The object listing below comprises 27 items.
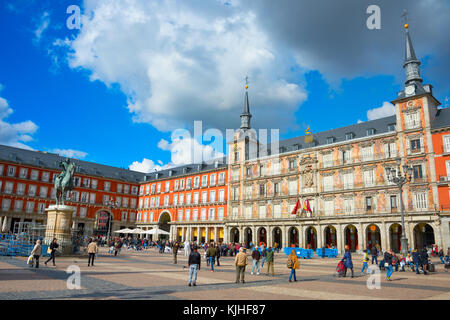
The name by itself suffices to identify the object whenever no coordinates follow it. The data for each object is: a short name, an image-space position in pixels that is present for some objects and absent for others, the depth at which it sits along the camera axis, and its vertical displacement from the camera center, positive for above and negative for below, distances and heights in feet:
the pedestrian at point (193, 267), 35.70 -3.27
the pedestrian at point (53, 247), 51.46 -2.23
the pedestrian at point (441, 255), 80.50 -3.44
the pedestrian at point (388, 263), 44.47 -2.98
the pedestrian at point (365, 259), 52.49 -2.93
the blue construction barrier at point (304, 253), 97.60 -4.15
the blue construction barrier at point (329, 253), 106.73 -4.35
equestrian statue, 72.08 +11.21
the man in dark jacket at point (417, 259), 54.88 -2.91
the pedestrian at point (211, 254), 55.18 -2.90
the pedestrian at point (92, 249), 53.88 -2.48
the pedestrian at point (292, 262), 41.01 -2.89
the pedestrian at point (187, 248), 96.63 -3.53
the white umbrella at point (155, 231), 128.35 +1.43
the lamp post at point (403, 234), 63.45 +1.20
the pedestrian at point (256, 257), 50.90 -2.94
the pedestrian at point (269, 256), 50.08 -2.77
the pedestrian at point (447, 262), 60.54 -3.57
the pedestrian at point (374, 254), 66.95 -2.72
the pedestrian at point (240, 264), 39.48 -3.21
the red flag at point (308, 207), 132.12 +12.35
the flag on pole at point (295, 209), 129.31 +11.24
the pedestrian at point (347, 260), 48.09 -2.95
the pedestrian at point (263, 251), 66.82 -2.65
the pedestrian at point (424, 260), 54.48 -3.03
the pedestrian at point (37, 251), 45.97 -2.58
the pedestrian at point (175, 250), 68.26 -2.96
